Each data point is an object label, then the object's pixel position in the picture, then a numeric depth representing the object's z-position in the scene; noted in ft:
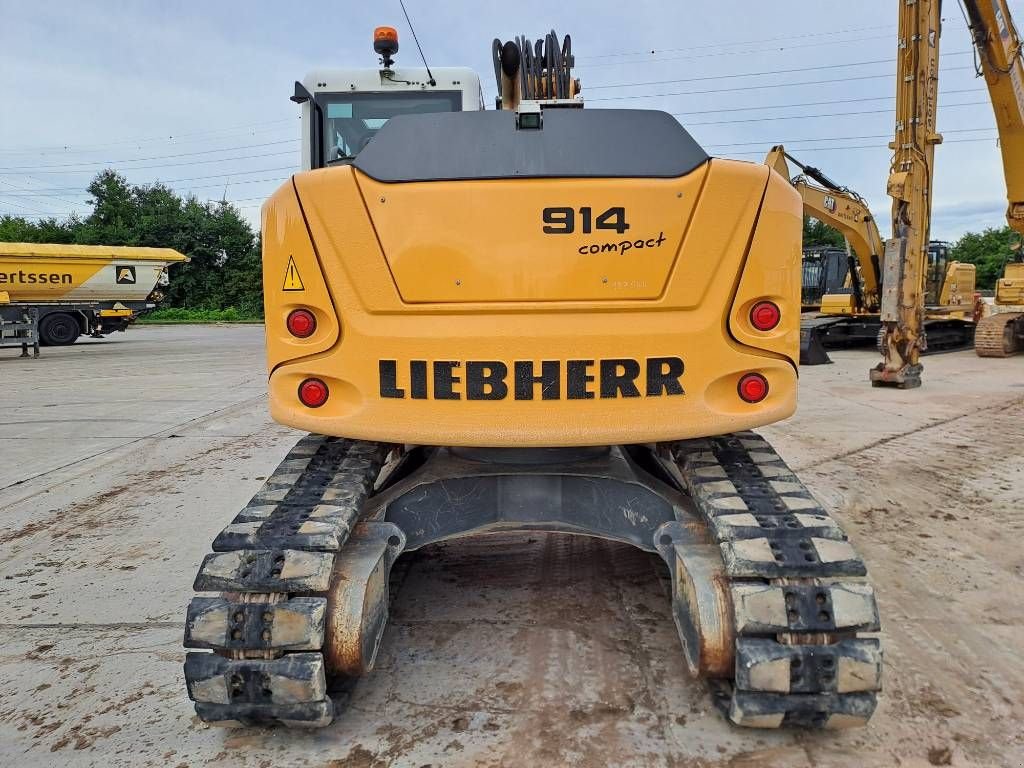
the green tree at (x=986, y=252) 158.92
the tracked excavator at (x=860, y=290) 39.40
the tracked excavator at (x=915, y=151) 33.42
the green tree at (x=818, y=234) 149.48
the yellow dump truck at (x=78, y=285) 62.95
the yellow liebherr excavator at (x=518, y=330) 7.06
